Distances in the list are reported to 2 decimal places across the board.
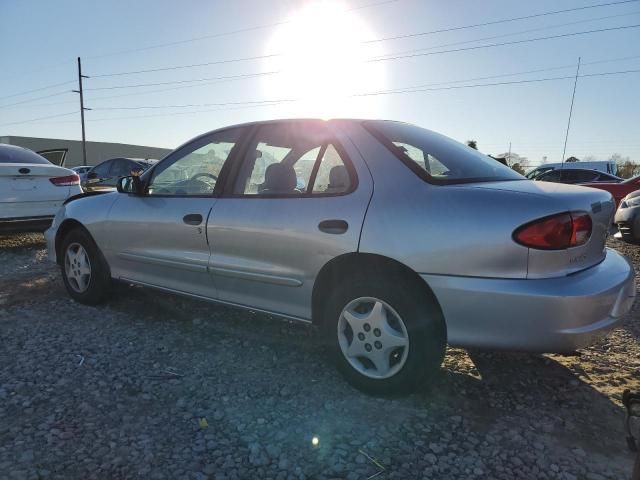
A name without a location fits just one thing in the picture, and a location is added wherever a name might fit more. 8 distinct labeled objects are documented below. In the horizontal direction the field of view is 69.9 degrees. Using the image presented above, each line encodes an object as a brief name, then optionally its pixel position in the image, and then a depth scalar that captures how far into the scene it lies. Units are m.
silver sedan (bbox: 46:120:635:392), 2.13
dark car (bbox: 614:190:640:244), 6.43
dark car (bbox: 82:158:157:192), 13.01
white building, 48.22
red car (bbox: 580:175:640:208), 10.51
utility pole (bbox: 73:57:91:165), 34.06
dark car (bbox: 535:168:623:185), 11.79
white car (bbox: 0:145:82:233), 6.16
